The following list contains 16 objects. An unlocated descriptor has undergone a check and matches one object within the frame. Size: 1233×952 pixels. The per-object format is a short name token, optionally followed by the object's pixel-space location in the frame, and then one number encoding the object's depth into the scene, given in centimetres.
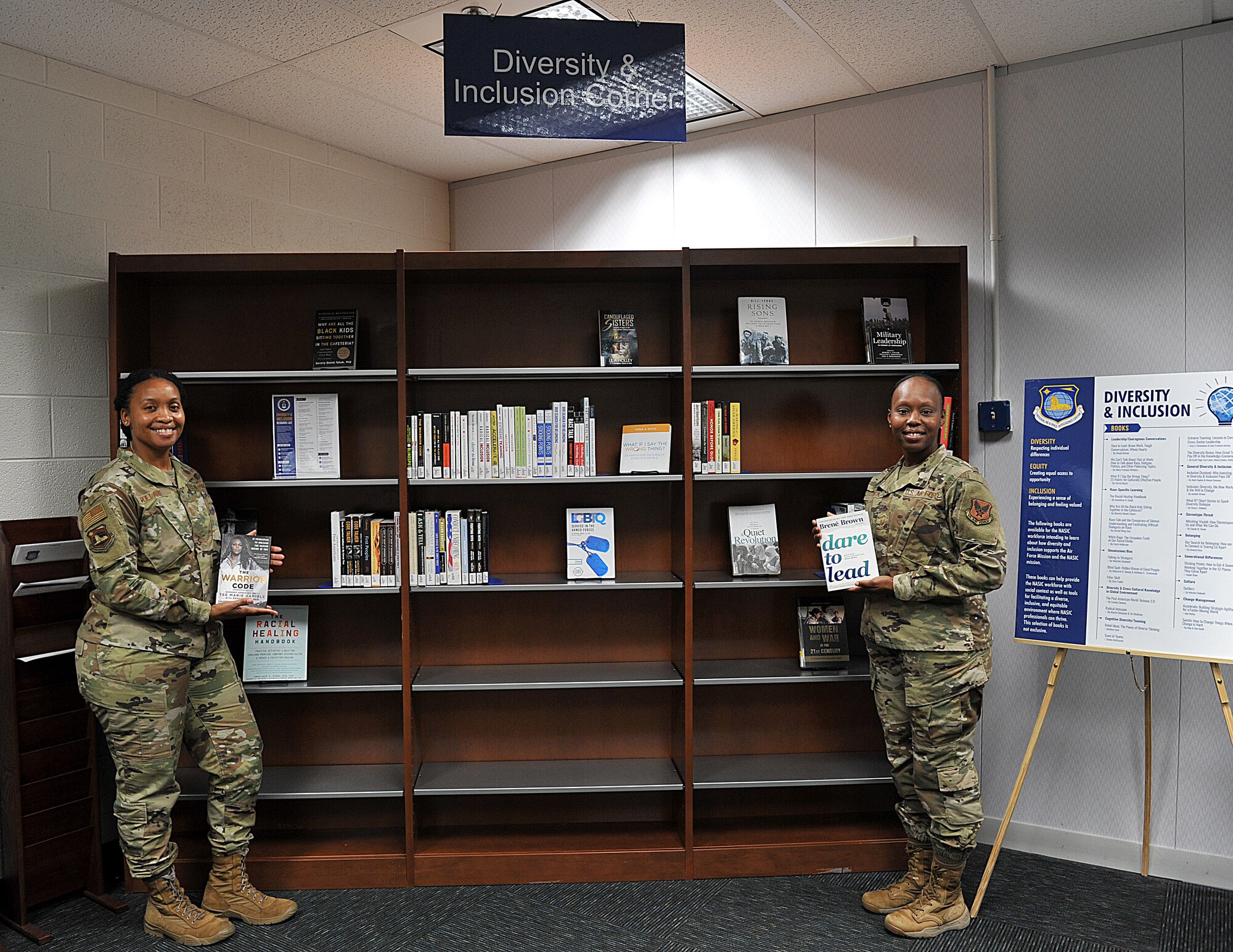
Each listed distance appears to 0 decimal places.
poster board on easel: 281
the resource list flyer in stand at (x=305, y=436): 332
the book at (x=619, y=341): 342
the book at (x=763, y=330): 343
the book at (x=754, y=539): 341
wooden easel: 300
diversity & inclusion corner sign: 251
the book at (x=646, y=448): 338
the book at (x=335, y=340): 335
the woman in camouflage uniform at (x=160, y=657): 277
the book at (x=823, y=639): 342
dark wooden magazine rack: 296
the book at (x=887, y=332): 341
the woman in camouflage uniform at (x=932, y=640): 287
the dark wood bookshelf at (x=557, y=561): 350
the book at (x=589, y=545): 343
